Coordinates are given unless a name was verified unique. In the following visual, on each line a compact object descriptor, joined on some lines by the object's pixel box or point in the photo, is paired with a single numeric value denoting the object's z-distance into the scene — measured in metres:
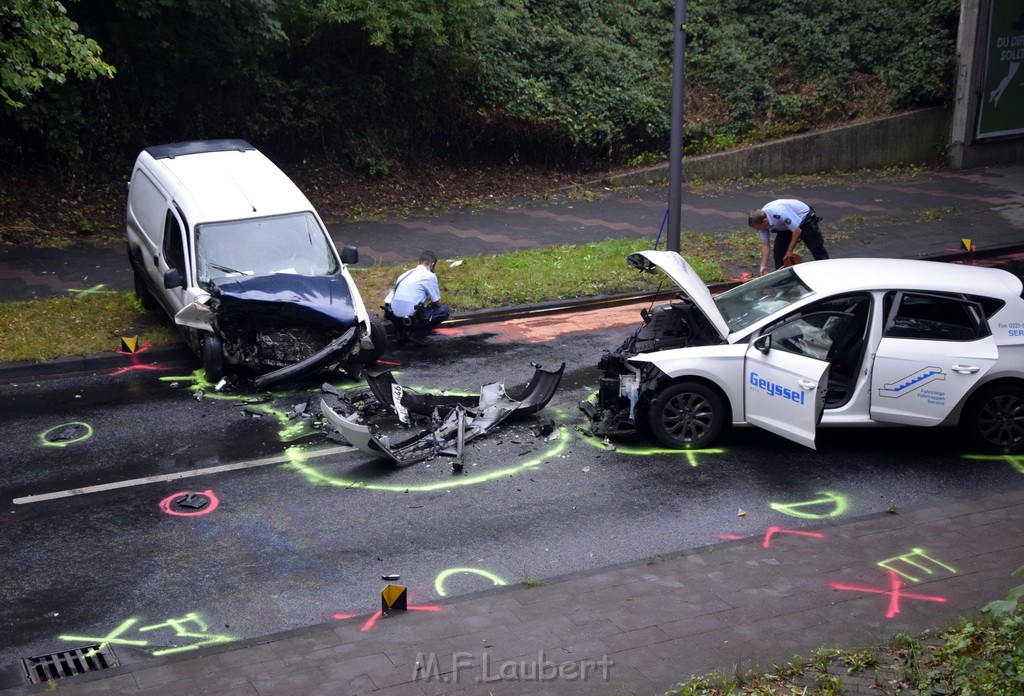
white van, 10.80
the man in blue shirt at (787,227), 13.38
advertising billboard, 22.59
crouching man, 12.51
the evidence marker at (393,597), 6.62
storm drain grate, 6.11
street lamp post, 13.84
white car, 8.81
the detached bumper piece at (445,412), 9.28
